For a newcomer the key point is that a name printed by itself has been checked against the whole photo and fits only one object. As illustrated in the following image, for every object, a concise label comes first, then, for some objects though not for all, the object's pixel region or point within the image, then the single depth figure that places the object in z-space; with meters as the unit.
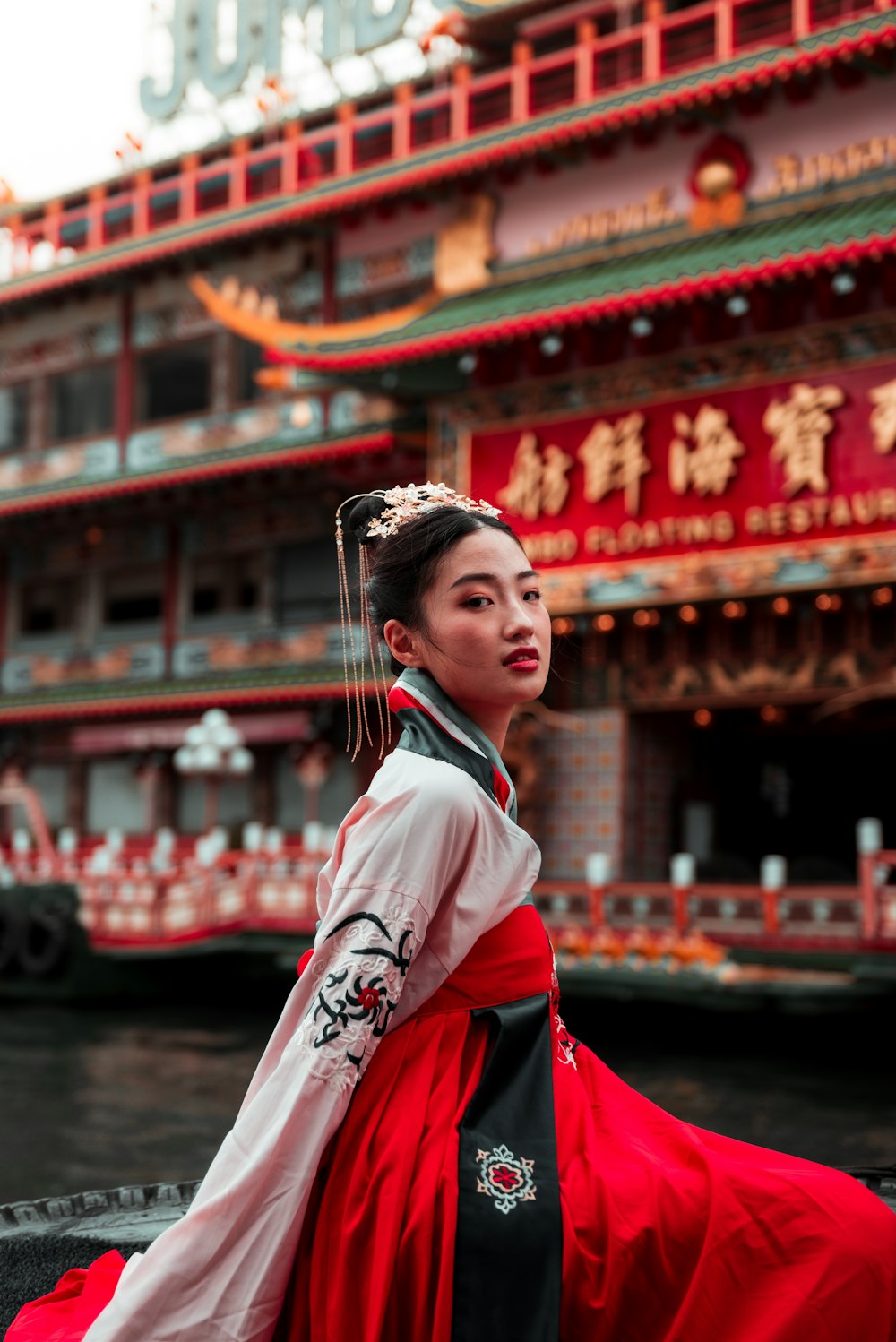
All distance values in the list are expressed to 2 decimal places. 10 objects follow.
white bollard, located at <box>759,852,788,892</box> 10.97
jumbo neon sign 18.25
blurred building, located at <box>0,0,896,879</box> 12.84
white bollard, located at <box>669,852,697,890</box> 11.24
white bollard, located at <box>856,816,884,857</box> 10.29
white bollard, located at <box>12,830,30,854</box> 16.78
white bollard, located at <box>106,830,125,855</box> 16.36
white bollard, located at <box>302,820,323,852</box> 13.98
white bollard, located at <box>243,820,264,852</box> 14.23
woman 1.60
